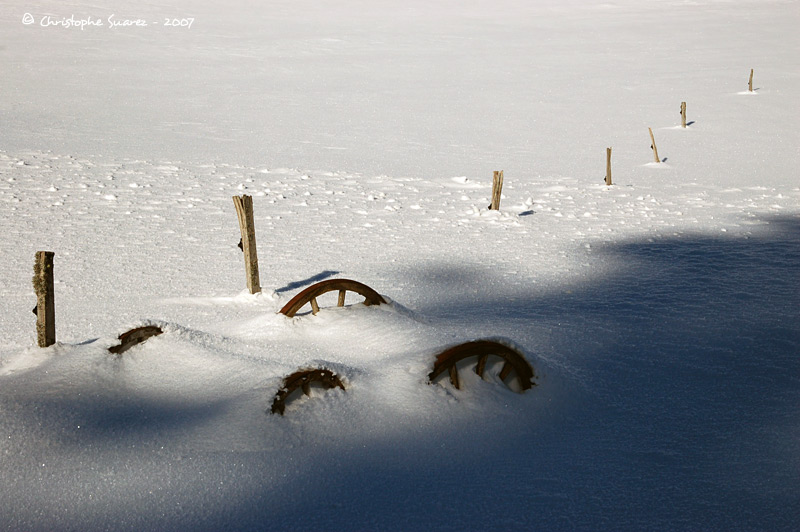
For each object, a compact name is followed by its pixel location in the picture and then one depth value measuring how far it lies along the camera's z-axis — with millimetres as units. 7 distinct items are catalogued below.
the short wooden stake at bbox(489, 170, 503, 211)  15898
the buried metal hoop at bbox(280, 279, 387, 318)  8141
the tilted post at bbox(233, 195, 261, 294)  10133
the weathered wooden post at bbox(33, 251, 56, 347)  6930
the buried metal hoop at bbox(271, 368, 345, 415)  6098
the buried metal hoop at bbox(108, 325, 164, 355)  6969
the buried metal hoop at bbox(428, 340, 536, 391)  6512
